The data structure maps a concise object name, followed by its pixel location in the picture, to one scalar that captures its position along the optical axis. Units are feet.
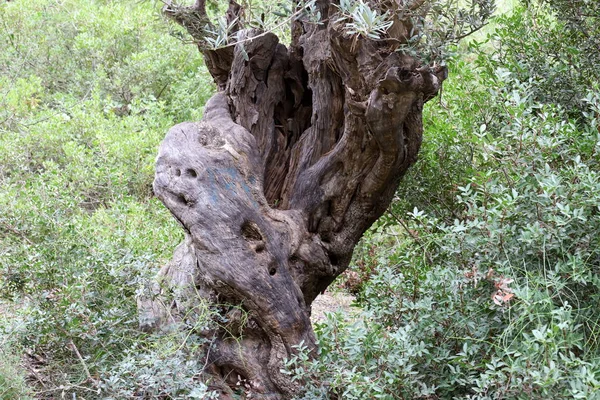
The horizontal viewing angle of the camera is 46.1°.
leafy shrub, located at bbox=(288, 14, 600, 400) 9.35
